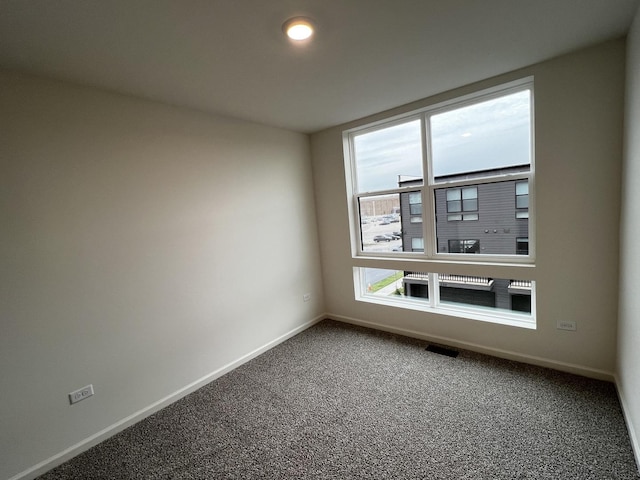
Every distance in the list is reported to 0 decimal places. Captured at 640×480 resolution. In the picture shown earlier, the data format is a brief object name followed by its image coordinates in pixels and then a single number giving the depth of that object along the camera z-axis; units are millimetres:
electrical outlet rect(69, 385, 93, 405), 2055
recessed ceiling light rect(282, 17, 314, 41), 1602
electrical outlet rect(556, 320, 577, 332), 2438
